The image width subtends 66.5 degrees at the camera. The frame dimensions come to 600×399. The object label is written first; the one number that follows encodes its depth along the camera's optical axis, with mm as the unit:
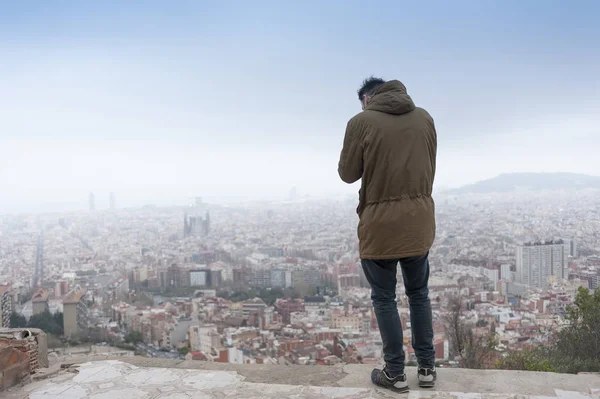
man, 2006
